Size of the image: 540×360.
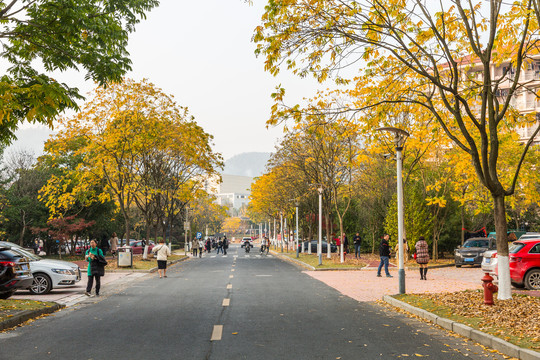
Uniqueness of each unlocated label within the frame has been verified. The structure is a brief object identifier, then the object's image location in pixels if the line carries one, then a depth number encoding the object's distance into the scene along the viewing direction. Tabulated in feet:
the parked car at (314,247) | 167.38
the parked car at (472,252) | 93.04
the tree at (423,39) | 36.60
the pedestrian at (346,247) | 145.30
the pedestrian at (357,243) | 116.43
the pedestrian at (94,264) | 51.72
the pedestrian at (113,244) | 120.41
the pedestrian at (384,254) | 73.20
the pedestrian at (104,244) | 109.80
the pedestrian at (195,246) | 157.17
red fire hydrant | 36.17
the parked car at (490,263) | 56.03
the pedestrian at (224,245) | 175.68
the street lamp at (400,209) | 47.36
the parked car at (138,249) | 165.68
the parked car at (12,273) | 40.60
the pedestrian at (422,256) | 67.85
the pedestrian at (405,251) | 81.51
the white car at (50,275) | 53.21
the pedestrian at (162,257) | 75.36
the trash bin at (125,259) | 93.97
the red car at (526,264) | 53.16
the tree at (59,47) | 32.14
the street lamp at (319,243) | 95.22
